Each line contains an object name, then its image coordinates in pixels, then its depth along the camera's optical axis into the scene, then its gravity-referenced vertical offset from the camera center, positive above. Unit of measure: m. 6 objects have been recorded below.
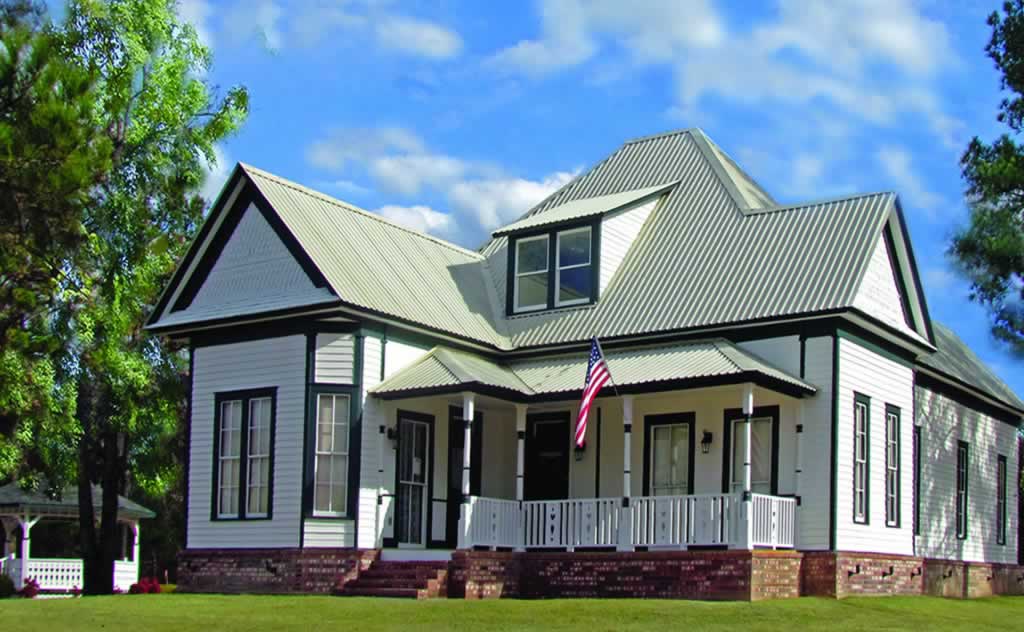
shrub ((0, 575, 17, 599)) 35.72 -3.45
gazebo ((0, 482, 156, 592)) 39.06 -2.37
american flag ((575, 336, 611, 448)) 22.89 +1.45
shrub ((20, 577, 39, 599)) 35.74 -3.52
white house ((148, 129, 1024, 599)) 23.75 +1.15
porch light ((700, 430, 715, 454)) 25.35 +0.48
